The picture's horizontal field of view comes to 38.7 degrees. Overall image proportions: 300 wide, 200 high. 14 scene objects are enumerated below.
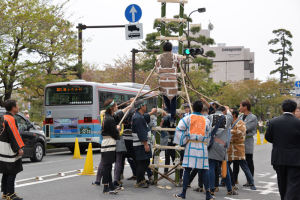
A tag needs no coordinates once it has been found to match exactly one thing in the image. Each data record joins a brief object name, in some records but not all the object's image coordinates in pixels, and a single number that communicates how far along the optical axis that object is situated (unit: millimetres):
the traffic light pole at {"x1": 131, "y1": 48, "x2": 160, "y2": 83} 30750
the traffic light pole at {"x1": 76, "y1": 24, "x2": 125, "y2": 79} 20572
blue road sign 17027
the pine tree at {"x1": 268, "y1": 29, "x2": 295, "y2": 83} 71688
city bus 18844
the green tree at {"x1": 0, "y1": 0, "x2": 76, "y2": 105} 18672
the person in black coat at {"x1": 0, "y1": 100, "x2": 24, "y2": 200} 7531
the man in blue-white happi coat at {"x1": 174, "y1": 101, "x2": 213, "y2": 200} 7625
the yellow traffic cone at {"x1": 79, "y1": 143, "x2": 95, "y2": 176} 11158
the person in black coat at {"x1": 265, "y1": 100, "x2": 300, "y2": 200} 6391
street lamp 32031
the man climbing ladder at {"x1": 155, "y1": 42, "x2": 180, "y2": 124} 8789
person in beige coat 9133
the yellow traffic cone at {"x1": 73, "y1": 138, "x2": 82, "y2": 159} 16422
